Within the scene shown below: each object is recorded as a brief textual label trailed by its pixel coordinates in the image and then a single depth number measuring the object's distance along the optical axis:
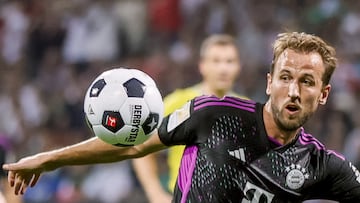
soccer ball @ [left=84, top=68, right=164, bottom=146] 8.28
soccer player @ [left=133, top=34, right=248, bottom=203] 12.73
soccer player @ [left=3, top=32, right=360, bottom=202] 8.30
